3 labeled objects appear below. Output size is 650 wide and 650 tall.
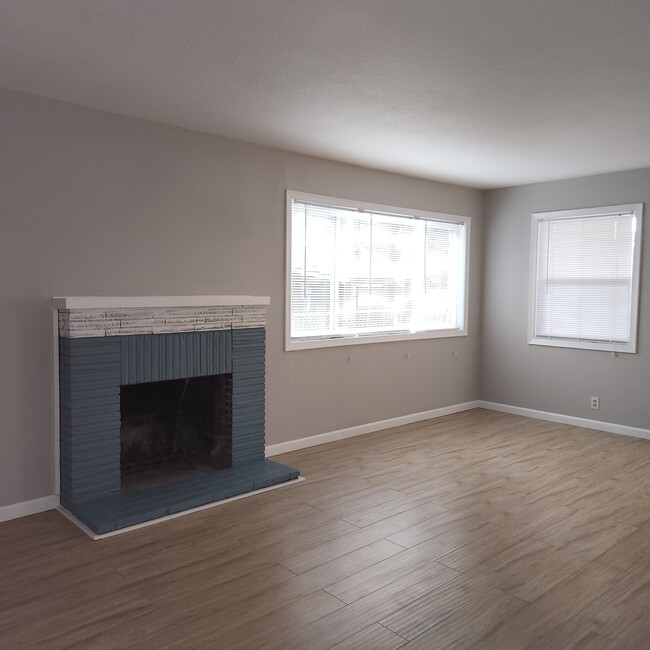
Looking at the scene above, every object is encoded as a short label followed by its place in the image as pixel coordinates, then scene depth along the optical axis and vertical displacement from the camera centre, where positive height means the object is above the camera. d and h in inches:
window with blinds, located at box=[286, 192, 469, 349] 195.6 +8.0
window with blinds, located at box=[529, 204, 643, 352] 218.4 +7.9
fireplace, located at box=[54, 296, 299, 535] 137.6 -30.9
